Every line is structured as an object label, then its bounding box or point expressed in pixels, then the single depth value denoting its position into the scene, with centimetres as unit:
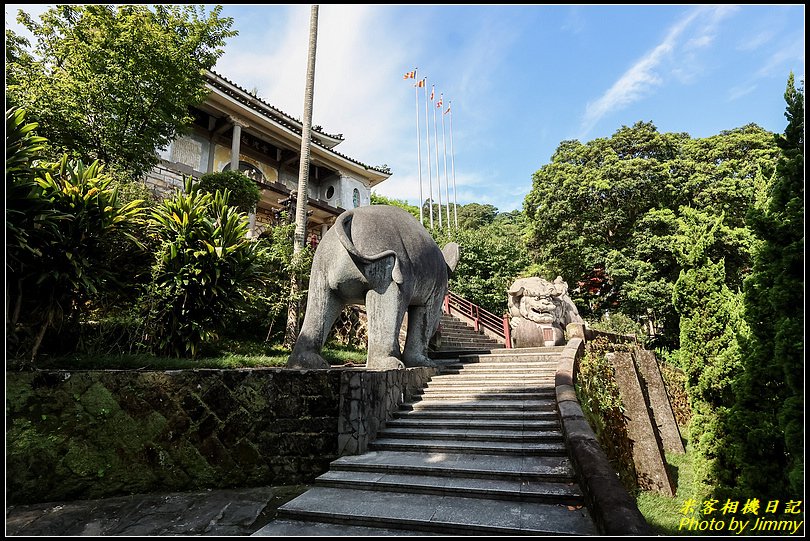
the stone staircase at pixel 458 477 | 310
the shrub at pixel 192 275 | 578
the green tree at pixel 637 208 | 1509
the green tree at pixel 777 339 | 283
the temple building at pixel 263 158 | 1528
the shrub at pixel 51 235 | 420
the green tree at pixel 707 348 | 543
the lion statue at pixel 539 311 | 870
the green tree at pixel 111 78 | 839
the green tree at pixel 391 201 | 3722
